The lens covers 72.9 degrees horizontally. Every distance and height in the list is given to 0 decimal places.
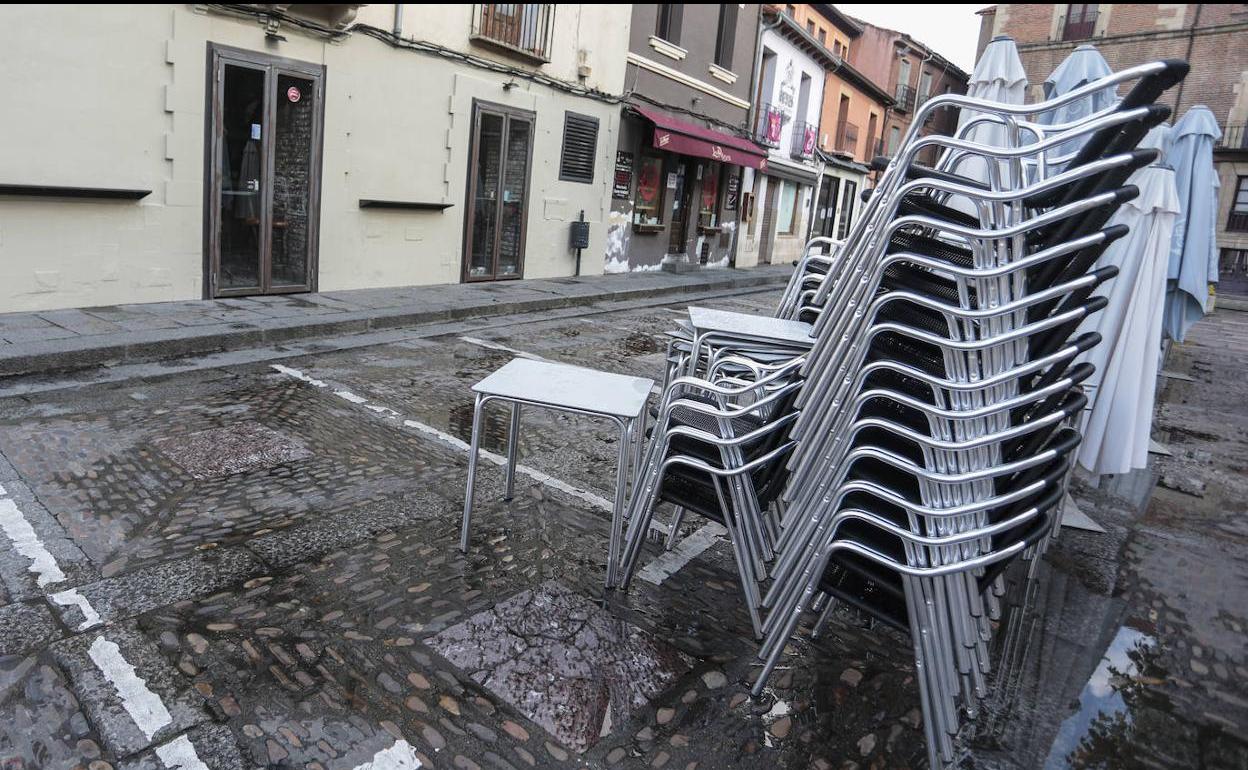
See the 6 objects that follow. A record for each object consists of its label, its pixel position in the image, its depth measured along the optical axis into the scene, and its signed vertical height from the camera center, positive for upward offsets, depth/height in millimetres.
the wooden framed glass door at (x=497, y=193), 12164 +365
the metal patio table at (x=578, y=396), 3154 -650
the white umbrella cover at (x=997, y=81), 5059 +1104
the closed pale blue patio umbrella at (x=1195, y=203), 7656 +725
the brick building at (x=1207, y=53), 30297 +8275
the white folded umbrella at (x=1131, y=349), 4754 -393
